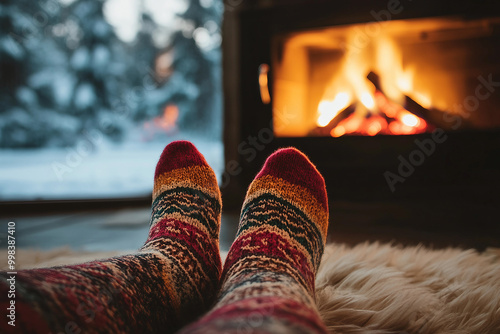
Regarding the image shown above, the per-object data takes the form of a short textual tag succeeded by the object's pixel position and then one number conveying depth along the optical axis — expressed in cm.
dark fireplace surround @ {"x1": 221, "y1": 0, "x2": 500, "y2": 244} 137
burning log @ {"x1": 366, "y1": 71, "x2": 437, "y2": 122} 145
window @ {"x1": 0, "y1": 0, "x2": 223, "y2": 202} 184
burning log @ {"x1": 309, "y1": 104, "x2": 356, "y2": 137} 155
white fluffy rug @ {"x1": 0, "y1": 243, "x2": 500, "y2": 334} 57
